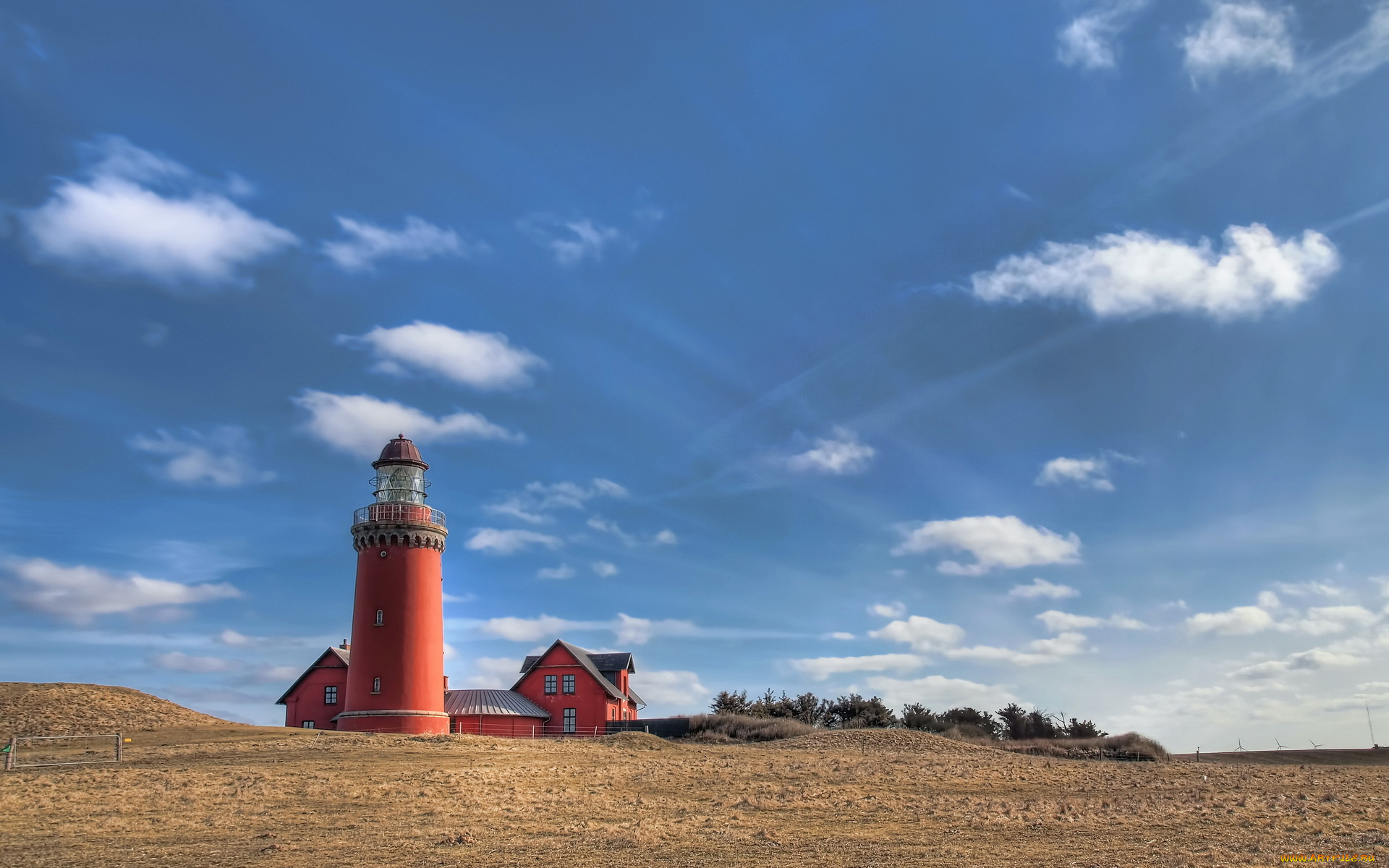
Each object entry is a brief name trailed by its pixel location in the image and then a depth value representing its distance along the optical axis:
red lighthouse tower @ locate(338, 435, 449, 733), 46.84
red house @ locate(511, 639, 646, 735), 61.12
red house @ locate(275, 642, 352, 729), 59.75
